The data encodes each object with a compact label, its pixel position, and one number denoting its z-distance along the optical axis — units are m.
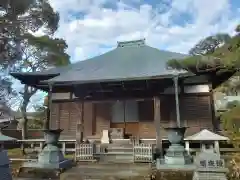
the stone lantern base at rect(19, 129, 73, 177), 6.12
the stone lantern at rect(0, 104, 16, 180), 3.47
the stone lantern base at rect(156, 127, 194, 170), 5.80
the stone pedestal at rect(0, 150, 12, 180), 3.47
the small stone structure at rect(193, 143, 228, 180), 4.52
